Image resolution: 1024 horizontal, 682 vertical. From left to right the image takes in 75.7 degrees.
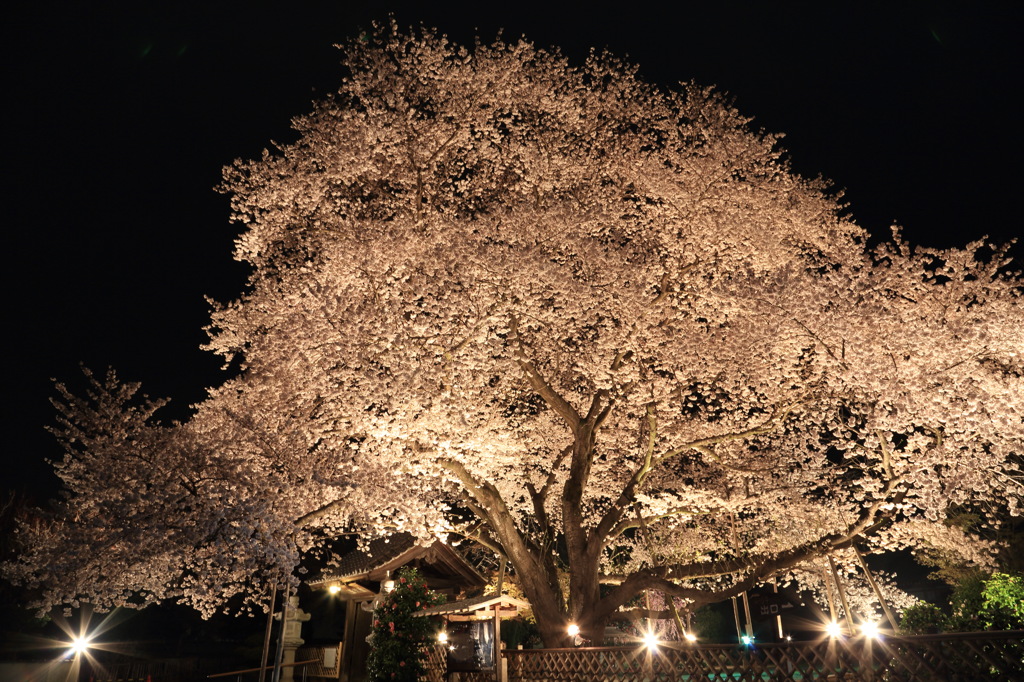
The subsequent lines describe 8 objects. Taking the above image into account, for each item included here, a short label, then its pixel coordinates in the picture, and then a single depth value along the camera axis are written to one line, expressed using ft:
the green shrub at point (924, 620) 60.06
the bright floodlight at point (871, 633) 21.42
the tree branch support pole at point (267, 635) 45.55
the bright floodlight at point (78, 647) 55.06
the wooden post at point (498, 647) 31.02
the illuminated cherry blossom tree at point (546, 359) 37.04
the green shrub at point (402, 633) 38.60
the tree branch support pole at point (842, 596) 42.96
